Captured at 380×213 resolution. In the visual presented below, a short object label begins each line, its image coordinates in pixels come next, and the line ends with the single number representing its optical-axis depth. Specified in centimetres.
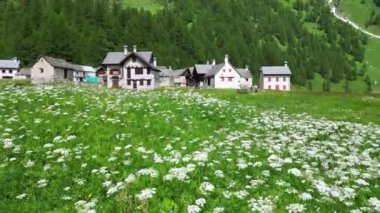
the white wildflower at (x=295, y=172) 1342
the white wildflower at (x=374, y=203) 1111
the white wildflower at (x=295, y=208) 1077
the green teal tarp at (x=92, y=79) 12266
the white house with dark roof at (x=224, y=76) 13225
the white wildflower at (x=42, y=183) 1235
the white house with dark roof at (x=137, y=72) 10069
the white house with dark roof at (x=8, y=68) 14675
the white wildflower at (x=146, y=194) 1128
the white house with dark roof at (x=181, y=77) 15238
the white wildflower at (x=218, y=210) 1060
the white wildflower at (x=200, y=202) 1102
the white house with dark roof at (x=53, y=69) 11250
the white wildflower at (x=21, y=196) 1153
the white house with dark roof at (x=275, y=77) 15962
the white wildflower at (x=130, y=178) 1234
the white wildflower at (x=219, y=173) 1294
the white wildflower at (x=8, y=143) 1557
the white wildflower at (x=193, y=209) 1064
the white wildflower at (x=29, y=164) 1386
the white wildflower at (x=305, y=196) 1154
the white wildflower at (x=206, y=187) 1188
